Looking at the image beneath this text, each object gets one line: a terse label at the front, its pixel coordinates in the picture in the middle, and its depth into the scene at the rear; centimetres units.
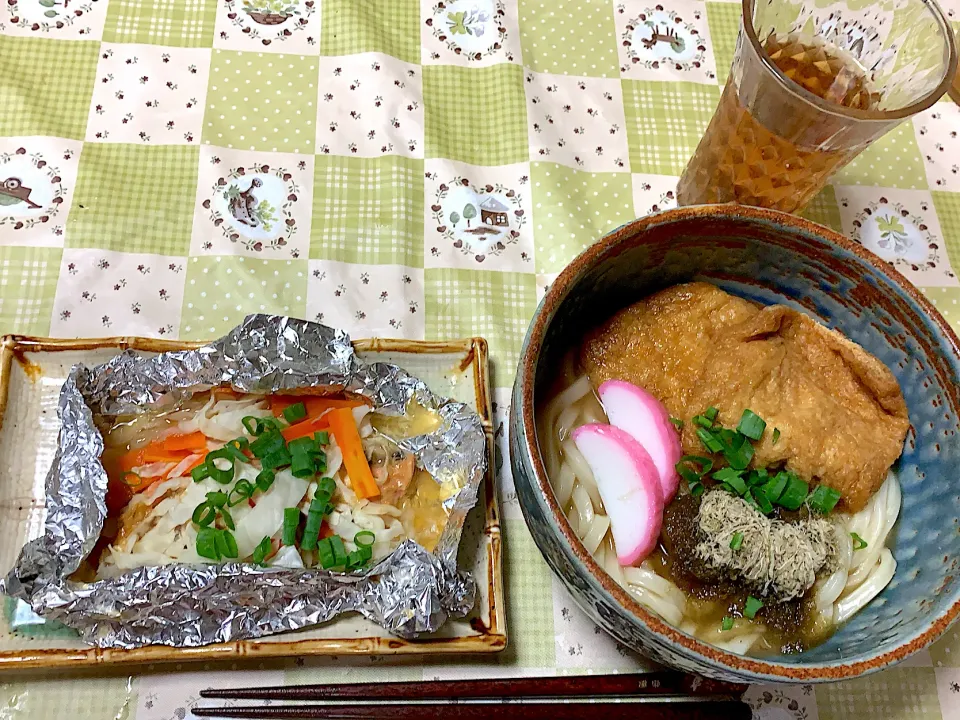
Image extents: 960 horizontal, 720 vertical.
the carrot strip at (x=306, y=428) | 42
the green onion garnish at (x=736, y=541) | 36
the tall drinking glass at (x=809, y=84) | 41
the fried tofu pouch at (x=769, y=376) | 38
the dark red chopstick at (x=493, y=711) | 38
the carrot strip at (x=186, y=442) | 42
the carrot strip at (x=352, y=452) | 41
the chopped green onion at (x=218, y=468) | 40
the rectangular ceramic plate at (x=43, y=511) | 37
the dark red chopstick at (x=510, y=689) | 38
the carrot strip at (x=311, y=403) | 43
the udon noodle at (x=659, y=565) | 37
